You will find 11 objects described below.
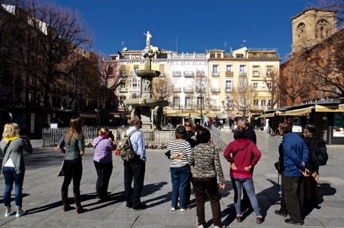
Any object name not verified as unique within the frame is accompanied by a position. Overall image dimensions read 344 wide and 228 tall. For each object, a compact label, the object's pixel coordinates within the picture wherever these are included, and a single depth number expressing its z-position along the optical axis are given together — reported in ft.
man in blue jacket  15.75
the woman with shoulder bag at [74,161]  17.04
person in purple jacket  19.74
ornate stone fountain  59.84
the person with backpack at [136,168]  17.79
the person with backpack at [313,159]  18.67
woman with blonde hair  16.21
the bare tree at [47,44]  89.87
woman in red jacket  15.64
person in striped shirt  16.85
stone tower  159.50
